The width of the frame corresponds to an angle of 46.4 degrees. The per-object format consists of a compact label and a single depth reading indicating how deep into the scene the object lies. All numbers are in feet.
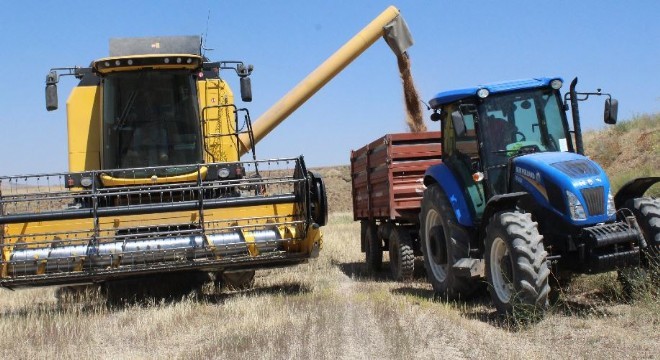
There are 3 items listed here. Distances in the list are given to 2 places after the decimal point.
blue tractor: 20.72
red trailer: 33.53
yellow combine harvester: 26.35
